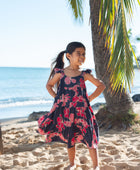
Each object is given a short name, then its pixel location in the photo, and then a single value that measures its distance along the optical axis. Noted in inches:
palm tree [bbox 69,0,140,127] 122.8
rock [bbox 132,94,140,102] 422.0
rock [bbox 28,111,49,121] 313.8
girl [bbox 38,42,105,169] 92.8
